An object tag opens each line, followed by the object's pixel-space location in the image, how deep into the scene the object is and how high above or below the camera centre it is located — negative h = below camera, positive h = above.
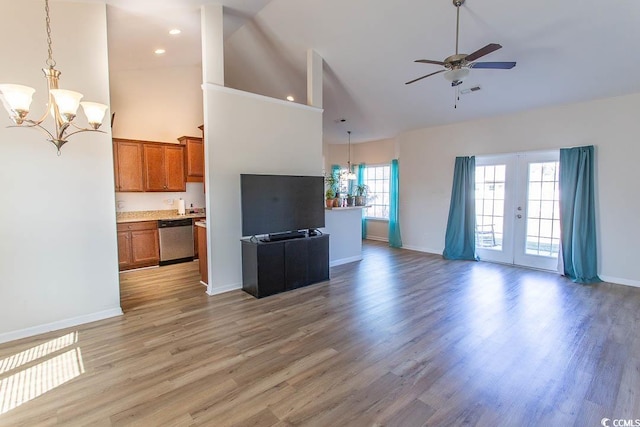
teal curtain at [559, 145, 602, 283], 4.91 -0.39
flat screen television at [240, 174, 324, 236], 4.27 -0.16
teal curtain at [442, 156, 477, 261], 6.38 -0.46
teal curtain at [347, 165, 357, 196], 9.34 +0.25
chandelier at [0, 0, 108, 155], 2.07 +0.65
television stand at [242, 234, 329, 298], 4.26 -1.06
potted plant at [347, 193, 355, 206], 6.91 -0.18
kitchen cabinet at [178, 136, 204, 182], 6.40 +0.74
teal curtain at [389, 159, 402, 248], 7.84 -0.41
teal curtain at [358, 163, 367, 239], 9.20 +0.30
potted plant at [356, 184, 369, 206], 6.90 +0.00
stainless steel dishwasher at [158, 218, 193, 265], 5.95 -0.94
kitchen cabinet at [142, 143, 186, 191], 5.97 +0.51
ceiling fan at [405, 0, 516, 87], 3.17 +1.34
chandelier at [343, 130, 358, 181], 8.06 +0.57
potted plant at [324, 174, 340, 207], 6.41 -0.08
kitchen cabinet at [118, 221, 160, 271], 5.54 -0.96
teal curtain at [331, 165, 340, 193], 9.10 +0.62
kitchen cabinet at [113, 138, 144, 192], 5.62 +0.51
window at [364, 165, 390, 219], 8.81 +0.06
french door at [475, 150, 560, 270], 5.46 -0.33
